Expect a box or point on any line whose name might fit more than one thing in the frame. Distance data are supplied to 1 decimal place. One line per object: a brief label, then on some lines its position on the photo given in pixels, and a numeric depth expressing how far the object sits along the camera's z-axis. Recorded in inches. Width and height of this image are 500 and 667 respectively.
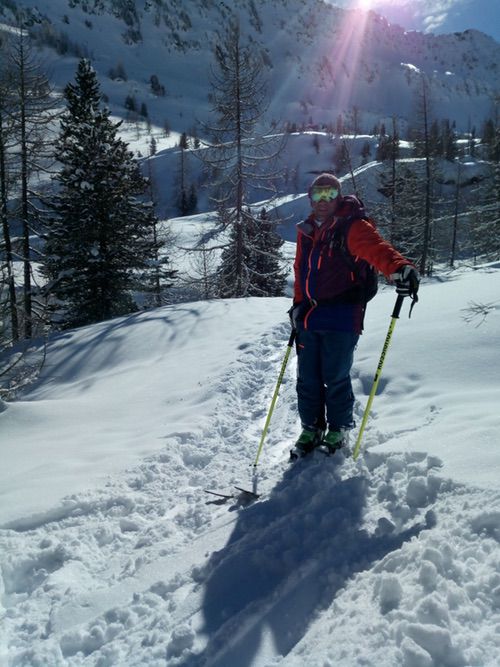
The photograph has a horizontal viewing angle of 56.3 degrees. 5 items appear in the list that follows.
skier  135.6
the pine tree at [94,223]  628.7
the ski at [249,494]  140.8
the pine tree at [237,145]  672.4
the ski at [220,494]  143.2
